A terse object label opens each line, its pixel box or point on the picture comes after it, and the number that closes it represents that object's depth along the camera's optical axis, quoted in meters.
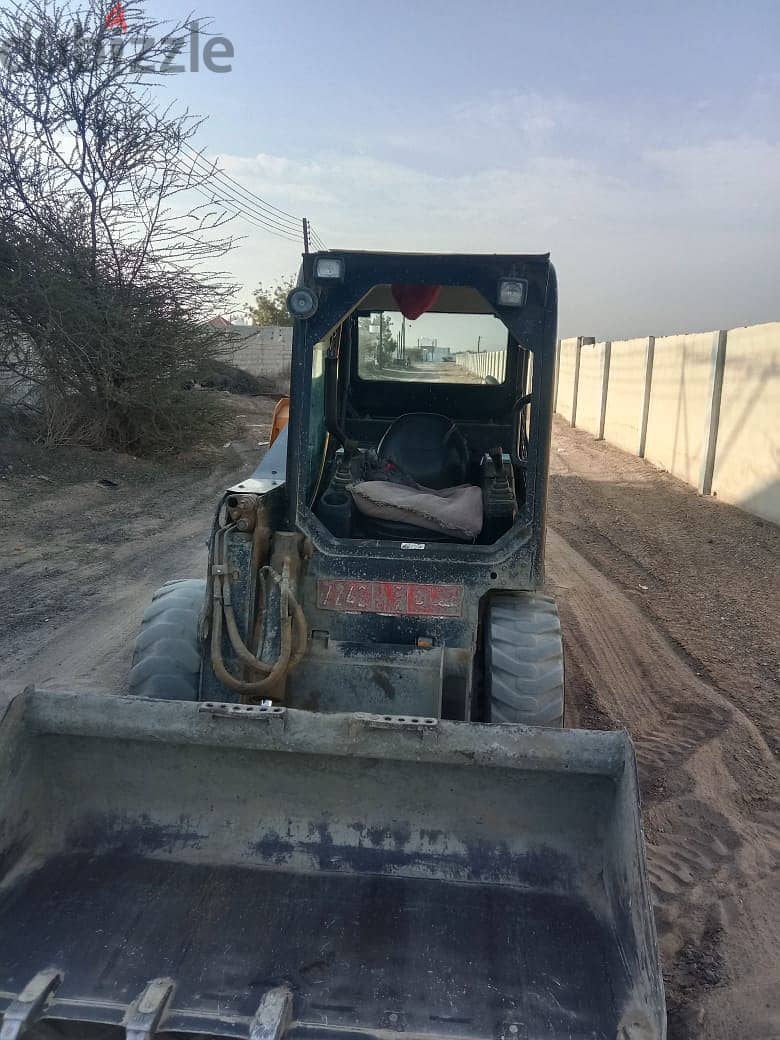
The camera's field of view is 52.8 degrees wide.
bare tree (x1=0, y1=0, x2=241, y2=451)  12.34
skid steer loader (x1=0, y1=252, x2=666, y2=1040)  2.17
